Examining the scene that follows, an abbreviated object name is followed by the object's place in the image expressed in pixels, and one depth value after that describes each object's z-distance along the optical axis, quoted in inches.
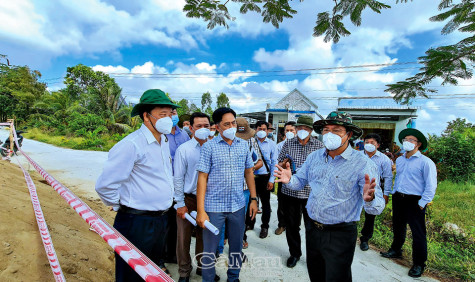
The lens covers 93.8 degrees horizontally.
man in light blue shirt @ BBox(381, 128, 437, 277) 108.2
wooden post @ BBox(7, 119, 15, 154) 226.2
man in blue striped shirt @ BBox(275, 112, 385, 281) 71.1
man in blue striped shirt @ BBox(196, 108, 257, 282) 83.4
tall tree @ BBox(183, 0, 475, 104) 91.7
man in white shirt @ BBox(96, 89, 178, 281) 59.9
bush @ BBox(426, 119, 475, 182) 311.0
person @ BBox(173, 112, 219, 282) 93.0
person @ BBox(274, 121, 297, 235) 142.4
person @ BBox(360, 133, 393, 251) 135.8
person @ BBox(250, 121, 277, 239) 147.2
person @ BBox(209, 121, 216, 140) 133.4
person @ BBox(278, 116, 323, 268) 115.7
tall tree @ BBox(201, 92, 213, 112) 1464.1
